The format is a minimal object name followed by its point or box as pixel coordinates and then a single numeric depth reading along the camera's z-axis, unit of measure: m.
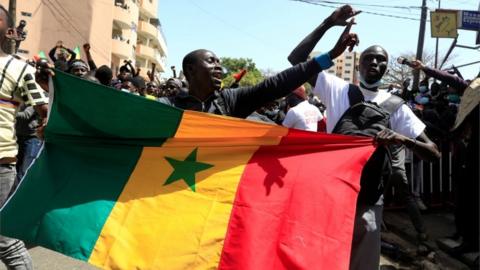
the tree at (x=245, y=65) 80.64
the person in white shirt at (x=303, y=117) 4.98
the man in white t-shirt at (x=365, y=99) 2.94
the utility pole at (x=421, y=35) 16.31
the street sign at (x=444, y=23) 11.23
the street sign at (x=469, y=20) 9.93
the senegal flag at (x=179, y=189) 2.60
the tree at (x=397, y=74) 32.62
